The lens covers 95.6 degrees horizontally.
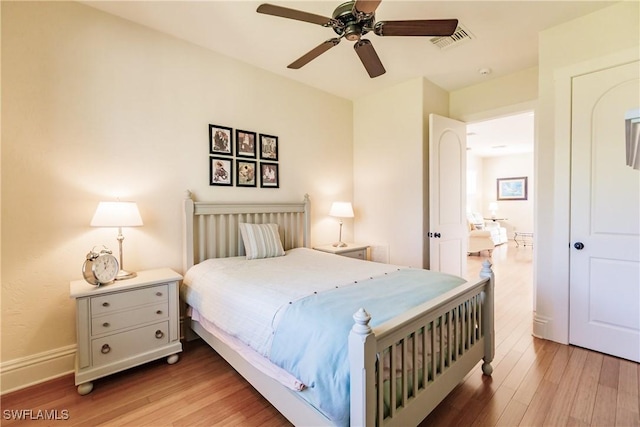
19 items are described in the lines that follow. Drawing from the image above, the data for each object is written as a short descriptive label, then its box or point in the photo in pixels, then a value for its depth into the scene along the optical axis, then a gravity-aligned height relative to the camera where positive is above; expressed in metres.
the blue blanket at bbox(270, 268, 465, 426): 1.19 -0.57
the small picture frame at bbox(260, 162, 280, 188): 3.27 +0.38
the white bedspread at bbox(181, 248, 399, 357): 1.65 -0.51
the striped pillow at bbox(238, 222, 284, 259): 2.81 -0.33
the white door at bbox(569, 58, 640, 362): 2.21 -0.10
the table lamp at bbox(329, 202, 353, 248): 3.71 -0.03
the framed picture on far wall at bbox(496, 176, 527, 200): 8.61 +0.56
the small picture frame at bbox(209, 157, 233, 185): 2.90 +0.38
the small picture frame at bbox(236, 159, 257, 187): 3.08 +0.38
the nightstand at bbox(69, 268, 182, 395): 1.91 -0.82
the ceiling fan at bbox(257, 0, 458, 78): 1.74 +1.14
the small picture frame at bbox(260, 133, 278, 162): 3.26 +0.69
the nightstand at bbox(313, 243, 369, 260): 3.50 -0.52
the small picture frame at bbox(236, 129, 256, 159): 3.07 +0.69
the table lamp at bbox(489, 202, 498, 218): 8.96 -0.03
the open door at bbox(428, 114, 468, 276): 3.38 +0.14
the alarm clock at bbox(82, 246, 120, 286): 1.97 -0.41
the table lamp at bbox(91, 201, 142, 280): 2.06 -0.05
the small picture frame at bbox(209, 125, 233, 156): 2.89 +0.69
